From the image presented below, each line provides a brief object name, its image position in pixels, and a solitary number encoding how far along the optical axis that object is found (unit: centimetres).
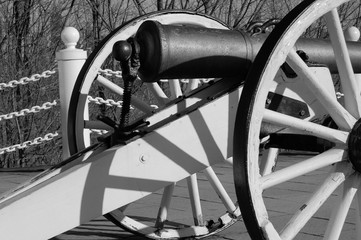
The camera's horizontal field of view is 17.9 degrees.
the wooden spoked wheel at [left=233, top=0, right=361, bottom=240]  452
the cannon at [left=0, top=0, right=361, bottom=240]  460
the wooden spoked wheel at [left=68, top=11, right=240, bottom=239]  641
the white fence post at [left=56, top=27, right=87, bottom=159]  936
